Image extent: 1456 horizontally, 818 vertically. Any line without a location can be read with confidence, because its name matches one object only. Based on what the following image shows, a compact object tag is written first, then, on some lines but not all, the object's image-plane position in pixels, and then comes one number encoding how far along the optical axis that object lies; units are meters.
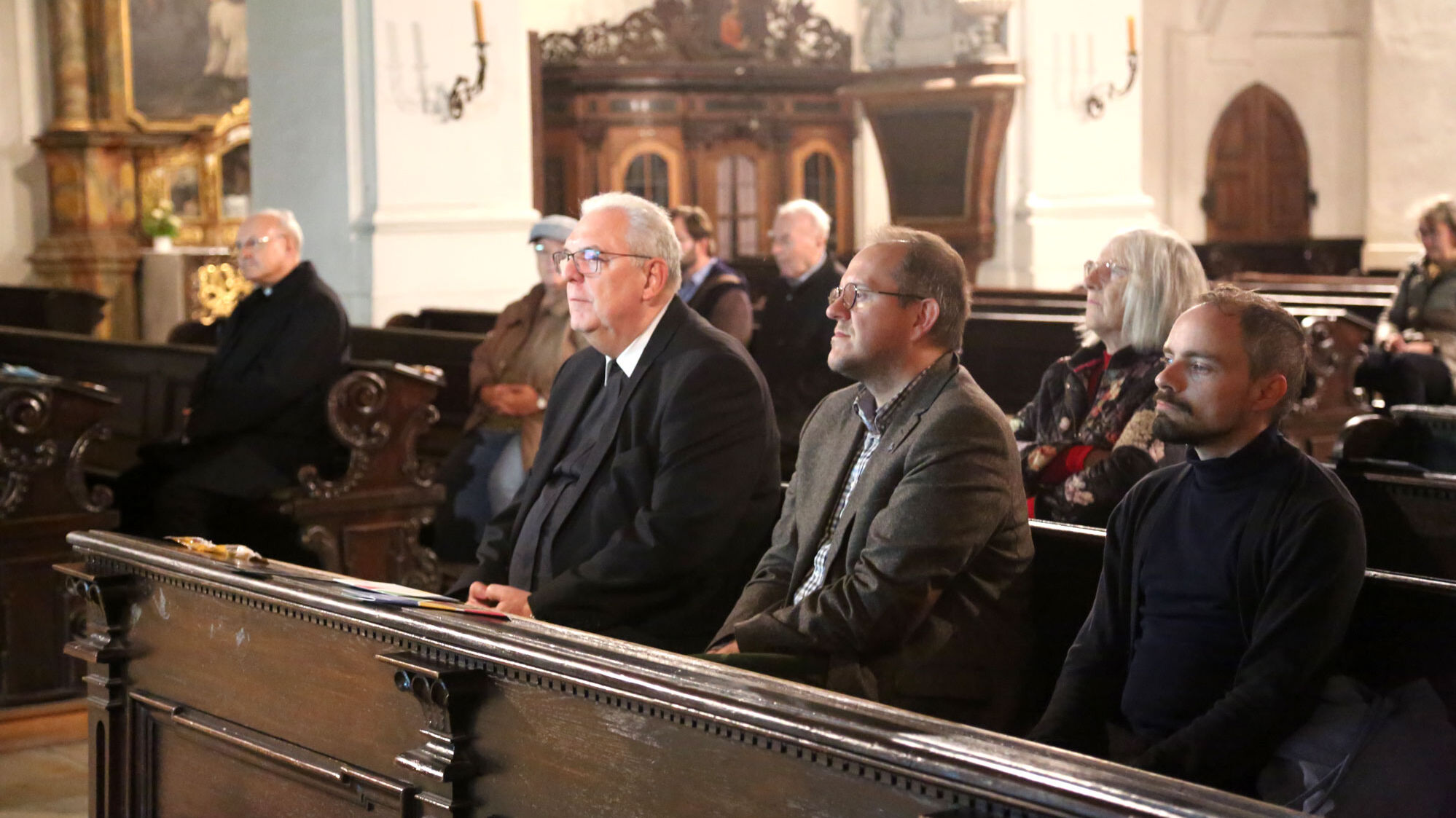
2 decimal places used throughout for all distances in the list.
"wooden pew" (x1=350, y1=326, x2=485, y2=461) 6.67
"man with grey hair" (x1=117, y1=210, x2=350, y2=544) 5.42
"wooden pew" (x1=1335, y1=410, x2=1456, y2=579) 3.50
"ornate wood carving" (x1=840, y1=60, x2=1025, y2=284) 10.38
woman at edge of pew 6.89
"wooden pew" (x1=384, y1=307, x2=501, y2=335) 8.07
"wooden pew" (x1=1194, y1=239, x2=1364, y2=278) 14.24
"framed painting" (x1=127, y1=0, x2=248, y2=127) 14.16
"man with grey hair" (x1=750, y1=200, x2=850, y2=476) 5.91
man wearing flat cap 5.51
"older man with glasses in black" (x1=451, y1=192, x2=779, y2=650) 3.27
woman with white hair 3.47
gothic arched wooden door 15.80
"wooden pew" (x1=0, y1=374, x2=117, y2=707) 5.02
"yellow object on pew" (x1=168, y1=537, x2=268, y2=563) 3.12
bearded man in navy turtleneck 2.33
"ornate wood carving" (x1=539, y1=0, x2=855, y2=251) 12.67
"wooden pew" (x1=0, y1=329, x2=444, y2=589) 5.53
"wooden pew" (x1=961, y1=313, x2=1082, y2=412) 6.76
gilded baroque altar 13.73
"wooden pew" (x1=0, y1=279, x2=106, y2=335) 11.27
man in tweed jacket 2.71
